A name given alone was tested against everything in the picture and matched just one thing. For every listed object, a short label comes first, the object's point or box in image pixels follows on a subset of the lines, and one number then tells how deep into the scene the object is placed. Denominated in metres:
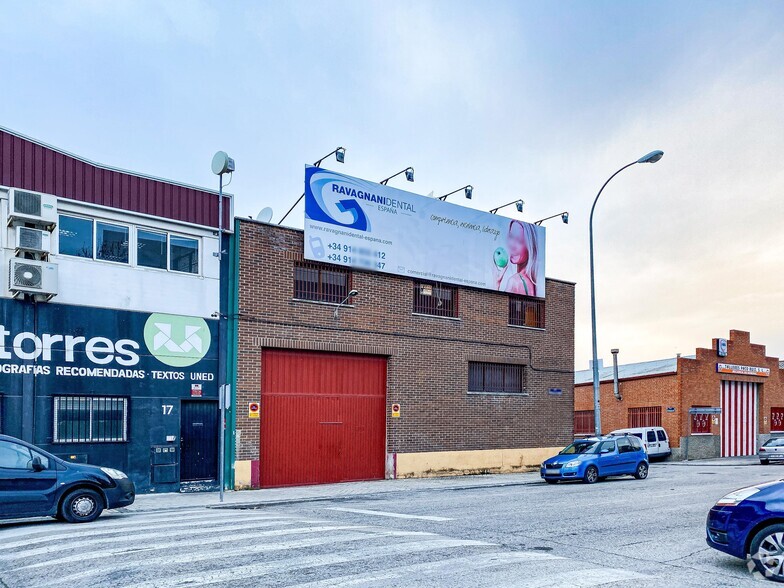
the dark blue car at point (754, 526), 8.24
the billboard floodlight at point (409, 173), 24.03
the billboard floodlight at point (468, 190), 26.08
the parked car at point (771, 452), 33.09
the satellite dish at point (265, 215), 23.14
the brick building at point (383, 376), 20.83
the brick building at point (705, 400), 38.94
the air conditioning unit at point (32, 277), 16.47
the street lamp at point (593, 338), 23.69
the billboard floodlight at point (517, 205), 27.45
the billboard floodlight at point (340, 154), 21.98
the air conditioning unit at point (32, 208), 16.64
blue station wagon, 22.33
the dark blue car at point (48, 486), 12.21
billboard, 22.33
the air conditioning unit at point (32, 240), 16.56
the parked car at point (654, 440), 36.38
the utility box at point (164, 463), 18.50
